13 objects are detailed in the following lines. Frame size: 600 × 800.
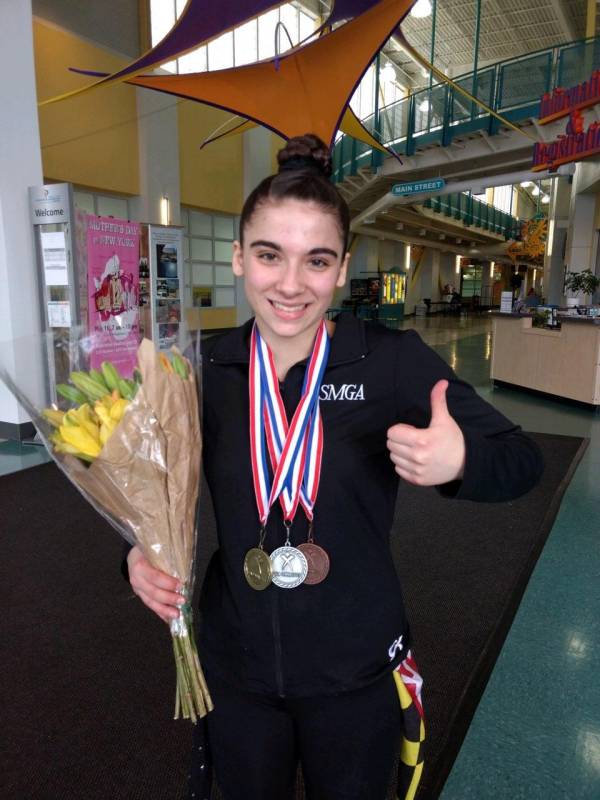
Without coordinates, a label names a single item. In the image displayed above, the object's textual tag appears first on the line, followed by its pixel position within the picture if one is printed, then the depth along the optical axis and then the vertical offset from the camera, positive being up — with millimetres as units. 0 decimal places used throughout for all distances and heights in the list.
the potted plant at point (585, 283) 9830 +196
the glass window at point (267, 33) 14365 +6597
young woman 972 -374
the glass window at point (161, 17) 11258 +5529
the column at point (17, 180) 4938 +991
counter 6348 -762
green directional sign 12672 +2422
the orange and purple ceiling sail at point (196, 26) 6002 +2908
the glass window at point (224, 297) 14547 -130
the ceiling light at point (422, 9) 15860 +8044
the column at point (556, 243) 17406 +1591
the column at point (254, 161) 14281 +3389
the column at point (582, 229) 12742 +1471
